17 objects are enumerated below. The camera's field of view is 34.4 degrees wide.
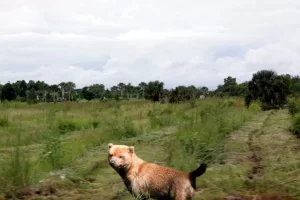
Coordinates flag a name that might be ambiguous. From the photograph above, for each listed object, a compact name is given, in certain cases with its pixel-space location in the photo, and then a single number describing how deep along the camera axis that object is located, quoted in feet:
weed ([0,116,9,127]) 57.49
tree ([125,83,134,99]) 271.90
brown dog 16.39
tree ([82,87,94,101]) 254.06
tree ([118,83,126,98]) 275.88
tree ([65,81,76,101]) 286.95
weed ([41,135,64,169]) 26.27
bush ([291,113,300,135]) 40.81
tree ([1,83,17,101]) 237.04
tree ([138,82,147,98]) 261.44
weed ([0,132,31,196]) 20.84
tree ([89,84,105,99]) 254.22
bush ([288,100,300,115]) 59.22
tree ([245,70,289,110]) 97.96
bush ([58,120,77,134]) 53.78
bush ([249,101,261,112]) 81.87
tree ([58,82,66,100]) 282.69
